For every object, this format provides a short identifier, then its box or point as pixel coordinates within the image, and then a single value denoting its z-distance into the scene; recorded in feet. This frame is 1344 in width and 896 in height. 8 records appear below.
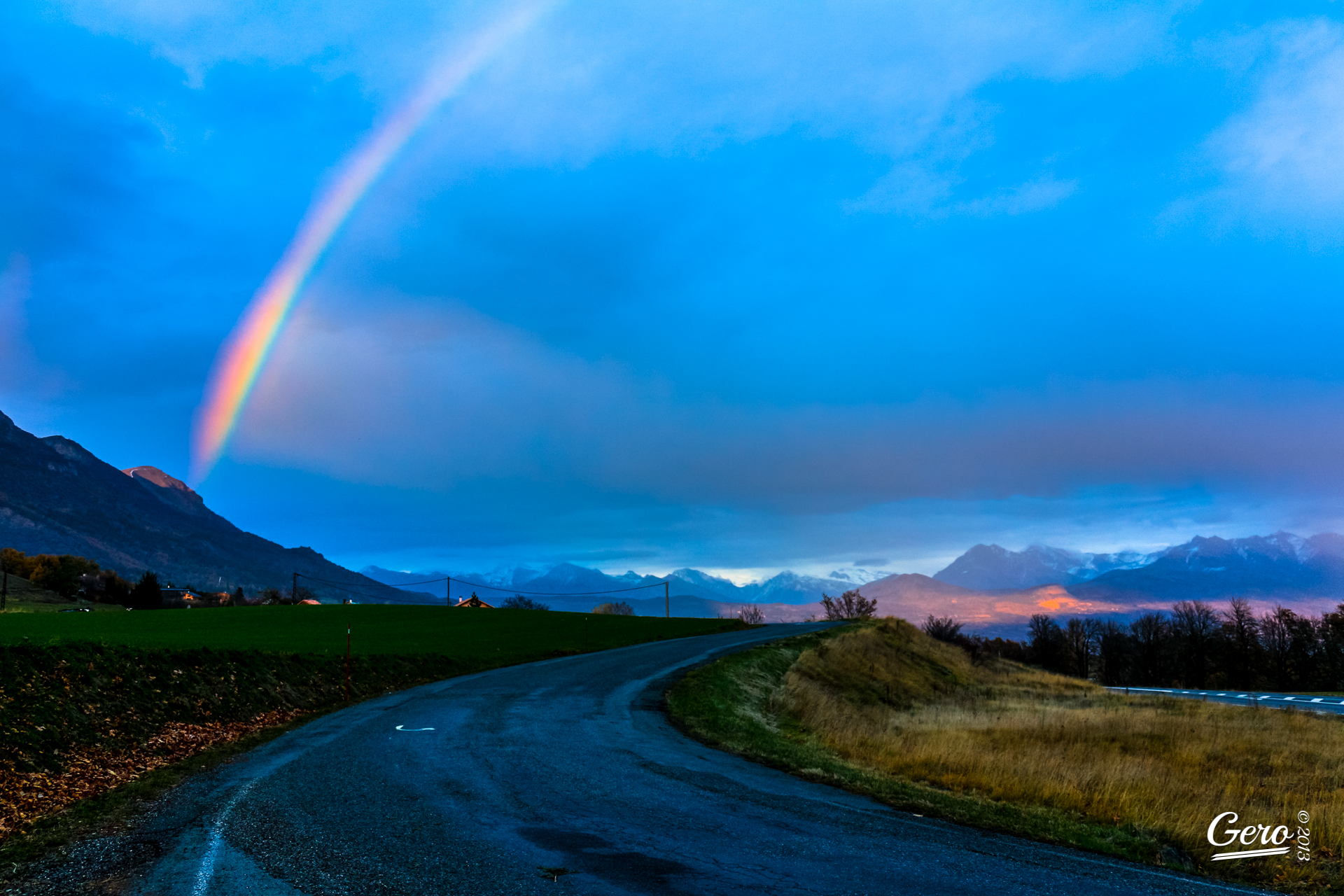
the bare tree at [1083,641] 411.13
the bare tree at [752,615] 523.70
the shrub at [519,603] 479.41
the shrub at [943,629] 376.07
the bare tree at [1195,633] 362.53
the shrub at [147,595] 386.93
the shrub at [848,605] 429.79
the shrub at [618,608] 401.04
